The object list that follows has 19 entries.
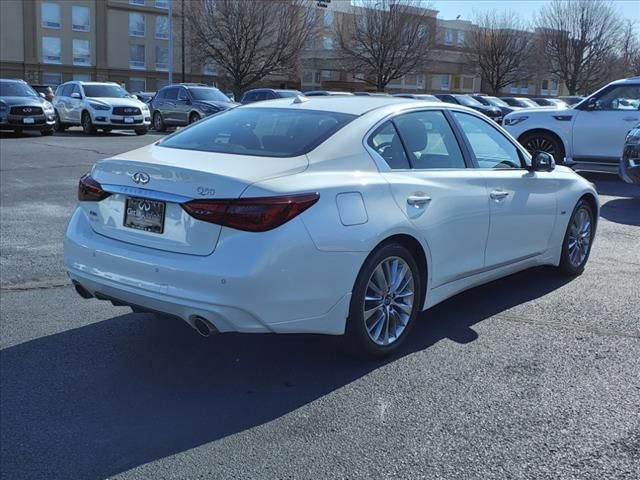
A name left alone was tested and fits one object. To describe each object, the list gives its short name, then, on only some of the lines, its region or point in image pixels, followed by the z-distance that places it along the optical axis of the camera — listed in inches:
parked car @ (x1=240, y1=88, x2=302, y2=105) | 1041.2
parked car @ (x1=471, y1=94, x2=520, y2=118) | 1350.4
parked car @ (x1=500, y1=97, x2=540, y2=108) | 1395.2
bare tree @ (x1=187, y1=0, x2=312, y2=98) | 2032.5
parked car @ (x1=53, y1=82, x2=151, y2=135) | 922.1
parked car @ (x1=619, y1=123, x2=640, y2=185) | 404.5
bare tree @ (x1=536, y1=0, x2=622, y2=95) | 2178.9
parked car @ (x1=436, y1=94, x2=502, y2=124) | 1226.0
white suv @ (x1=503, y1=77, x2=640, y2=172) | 498.9
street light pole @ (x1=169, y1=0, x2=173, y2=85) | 1759.1
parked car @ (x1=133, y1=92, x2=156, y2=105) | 1646.4
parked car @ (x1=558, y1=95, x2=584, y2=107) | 1577.3
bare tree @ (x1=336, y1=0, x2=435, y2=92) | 2135.8
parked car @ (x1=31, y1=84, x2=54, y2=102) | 1154.7
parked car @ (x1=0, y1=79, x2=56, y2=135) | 835.4
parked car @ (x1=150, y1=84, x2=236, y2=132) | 978.7
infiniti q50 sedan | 145.7
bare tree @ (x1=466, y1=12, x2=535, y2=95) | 2416.3
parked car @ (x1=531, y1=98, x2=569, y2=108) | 1451.6
